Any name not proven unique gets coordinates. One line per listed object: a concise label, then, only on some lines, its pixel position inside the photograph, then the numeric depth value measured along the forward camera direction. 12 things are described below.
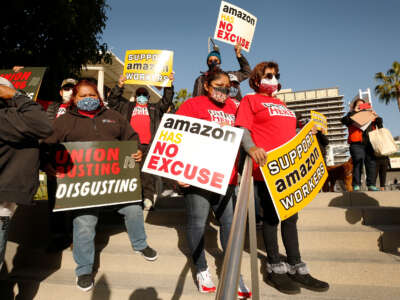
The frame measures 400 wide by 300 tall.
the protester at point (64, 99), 3.81
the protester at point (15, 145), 2.01
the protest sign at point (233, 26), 5.50
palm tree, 34.19
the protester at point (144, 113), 4.25
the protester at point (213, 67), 4.23
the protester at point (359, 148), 4.95
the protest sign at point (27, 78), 3.48
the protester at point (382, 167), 5.08
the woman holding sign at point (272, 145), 2.30
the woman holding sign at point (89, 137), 2.58
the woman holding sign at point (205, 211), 2.38
